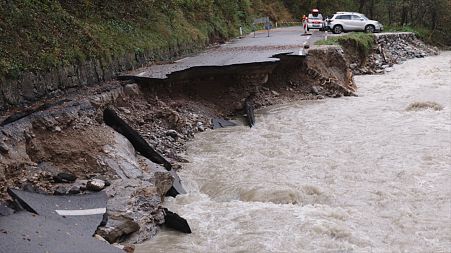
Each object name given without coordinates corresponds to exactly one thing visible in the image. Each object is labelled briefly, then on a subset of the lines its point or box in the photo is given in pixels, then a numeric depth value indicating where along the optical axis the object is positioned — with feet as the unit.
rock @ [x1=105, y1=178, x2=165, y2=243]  22.98
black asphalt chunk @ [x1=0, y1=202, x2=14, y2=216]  20.31
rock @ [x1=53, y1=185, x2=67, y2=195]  23.82
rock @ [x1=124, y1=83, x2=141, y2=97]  40.47
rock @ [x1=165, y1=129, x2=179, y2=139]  39.68
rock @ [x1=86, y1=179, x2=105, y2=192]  24.98
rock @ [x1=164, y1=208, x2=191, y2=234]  23.15
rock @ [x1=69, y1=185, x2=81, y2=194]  24.18
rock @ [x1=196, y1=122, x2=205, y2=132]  43.70
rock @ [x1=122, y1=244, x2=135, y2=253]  20.57
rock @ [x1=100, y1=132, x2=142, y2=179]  28.25
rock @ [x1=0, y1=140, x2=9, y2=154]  24.79
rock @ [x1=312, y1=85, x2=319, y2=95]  59.56
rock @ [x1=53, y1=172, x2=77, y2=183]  25.38
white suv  102.83
